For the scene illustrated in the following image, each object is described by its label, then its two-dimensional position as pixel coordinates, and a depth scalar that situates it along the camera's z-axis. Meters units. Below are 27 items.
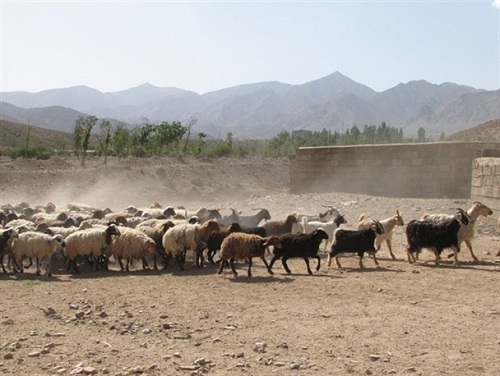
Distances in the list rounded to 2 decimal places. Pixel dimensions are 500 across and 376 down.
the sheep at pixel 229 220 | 15.36
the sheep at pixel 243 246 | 11.12
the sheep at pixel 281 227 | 14.23
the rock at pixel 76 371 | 6.16
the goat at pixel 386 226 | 12.98
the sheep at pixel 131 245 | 12.10
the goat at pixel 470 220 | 12.35
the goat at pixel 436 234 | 12.05
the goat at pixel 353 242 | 11.70
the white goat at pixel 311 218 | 14.61
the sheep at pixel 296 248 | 11.40
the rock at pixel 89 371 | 6.18
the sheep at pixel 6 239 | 11.98
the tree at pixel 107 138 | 43.13
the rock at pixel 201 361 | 6.41
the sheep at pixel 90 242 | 12.09
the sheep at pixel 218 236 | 12.28
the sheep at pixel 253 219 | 16.02
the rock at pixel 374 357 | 6.53
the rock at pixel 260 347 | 6.85
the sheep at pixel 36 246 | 11.83
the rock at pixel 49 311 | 8.63
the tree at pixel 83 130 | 42.20
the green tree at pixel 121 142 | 46.51
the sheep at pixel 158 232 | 12.62
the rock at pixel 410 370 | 6.16
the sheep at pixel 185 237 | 12.10
